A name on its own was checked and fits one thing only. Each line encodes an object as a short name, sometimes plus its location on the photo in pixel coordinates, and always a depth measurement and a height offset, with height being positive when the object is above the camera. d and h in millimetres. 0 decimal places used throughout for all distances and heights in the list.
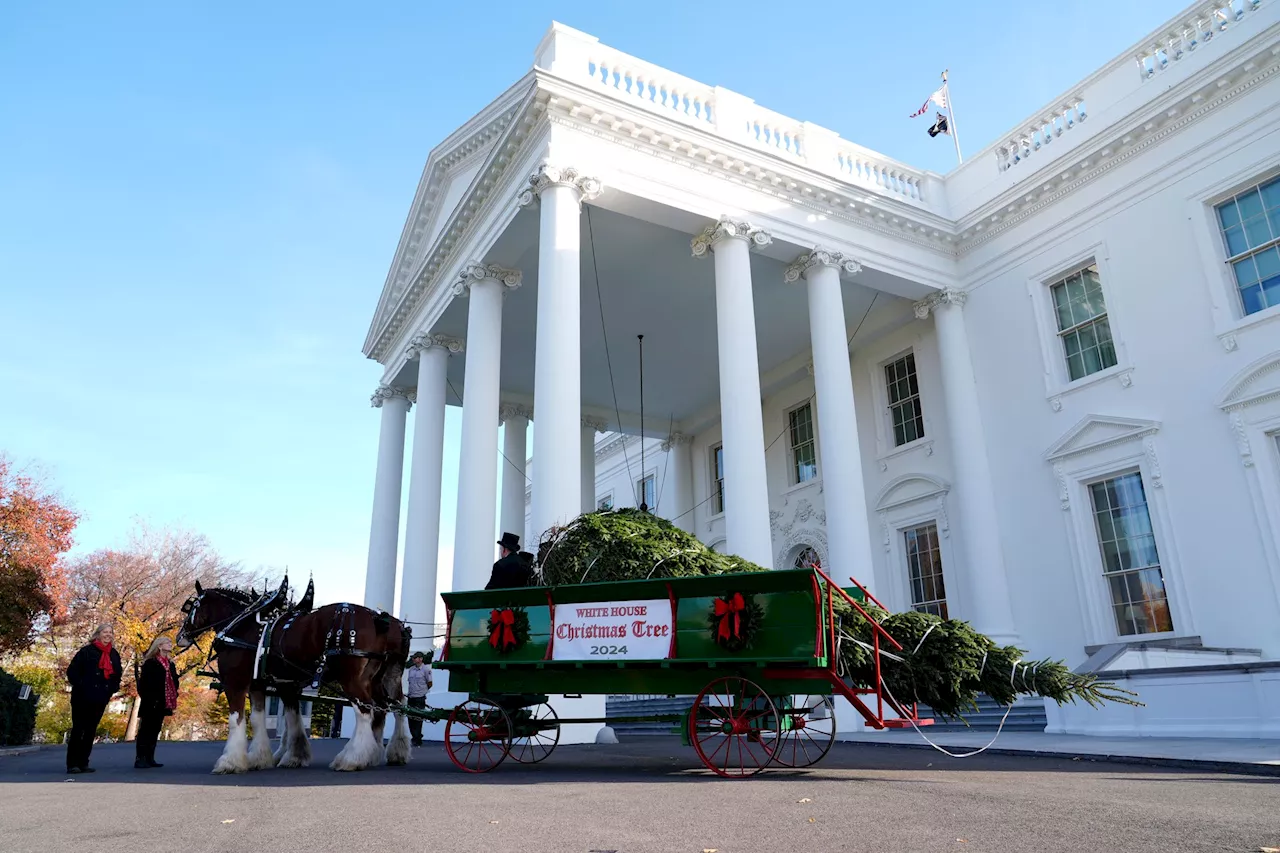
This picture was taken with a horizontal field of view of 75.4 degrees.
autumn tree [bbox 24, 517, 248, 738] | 28438 +3701
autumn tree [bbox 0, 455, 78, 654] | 18203 +3348
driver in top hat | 7930 +1104
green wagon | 6340 +316
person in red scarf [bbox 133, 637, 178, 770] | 9578 +88
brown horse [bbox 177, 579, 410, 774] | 7988 +336
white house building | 12297 +6412
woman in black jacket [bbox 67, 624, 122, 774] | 8703 +119
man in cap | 12094 +106
